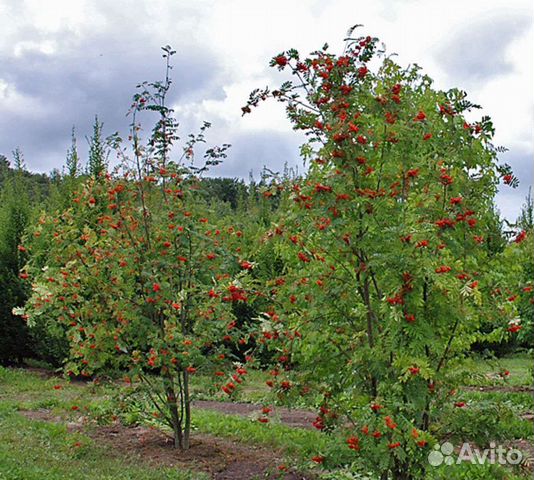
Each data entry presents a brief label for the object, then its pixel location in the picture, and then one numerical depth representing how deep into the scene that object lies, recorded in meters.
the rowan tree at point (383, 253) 3.72
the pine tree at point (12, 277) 12.91
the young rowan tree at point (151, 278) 5.95
